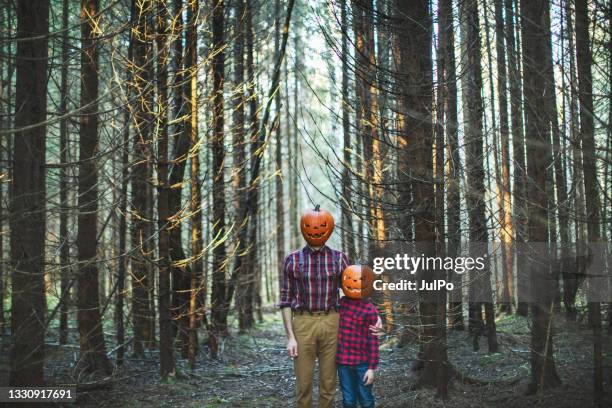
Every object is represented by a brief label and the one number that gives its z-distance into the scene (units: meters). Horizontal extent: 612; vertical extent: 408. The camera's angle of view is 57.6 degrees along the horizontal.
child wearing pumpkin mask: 4.80
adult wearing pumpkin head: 4.77
